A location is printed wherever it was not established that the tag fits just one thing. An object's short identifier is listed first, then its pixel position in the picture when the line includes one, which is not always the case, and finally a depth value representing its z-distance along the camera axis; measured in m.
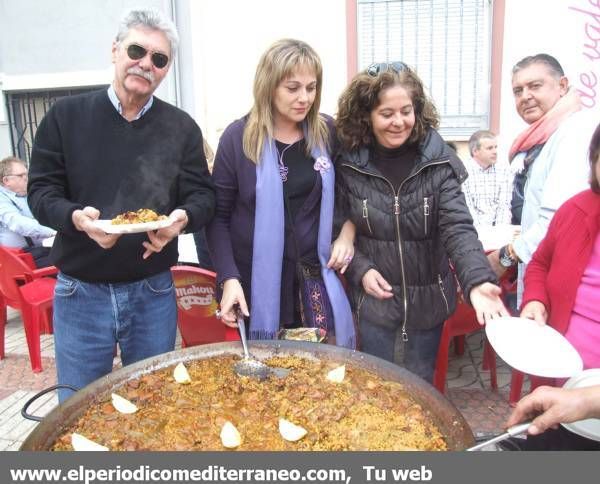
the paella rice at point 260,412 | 1.68
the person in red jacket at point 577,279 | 1.95
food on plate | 1.95
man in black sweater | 2.07
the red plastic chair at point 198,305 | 3.36
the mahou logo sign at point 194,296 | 3.39
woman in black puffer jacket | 2.32
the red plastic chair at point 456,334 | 3.27
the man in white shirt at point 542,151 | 2.49
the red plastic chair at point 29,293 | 4.29
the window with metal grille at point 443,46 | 6.98
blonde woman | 2.34
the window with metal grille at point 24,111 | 8.40
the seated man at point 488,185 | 6.27
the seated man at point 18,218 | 5.27
